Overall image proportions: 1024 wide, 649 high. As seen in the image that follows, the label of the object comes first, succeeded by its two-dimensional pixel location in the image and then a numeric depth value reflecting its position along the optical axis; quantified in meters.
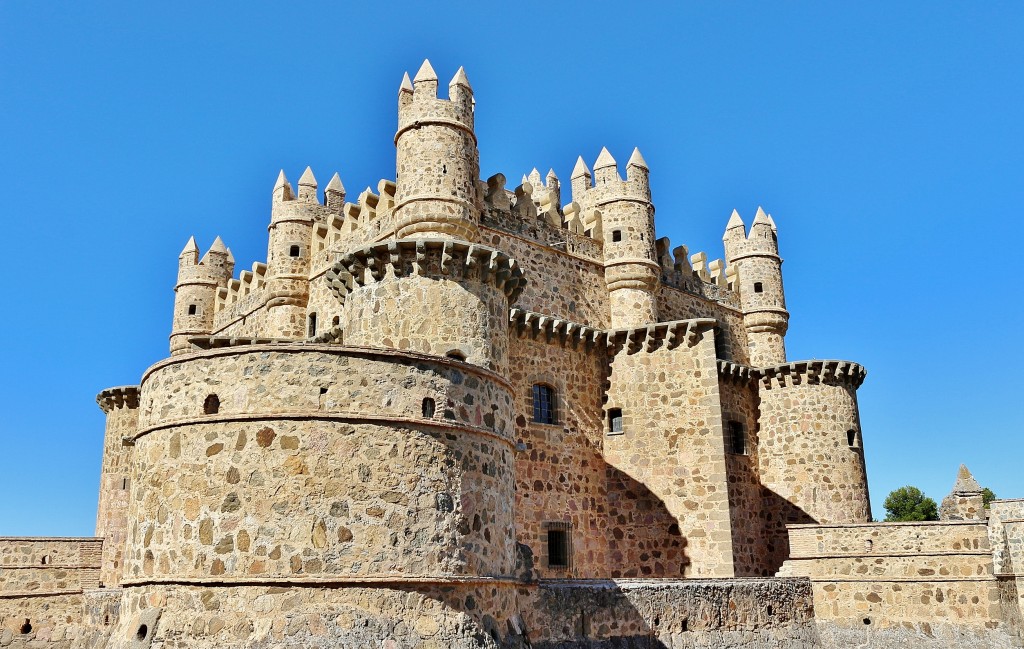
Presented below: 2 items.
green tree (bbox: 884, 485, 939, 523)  52.31
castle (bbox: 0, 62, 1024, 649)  9.58
